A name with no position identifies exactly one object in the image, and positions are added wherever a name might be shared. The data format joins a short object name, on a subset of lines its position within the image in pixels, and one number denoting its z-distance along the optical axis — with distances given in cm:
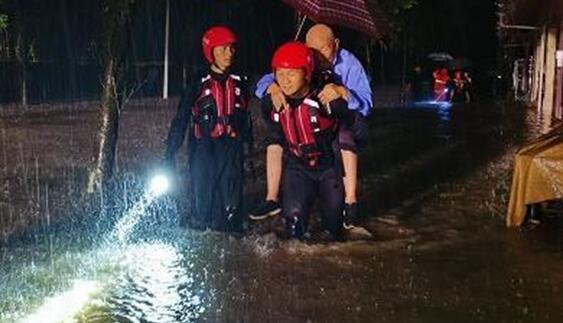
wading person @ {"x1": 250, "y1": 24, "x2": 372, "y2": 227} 723
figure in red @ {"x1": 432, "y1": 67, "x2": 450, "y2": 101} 3195
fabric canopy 729
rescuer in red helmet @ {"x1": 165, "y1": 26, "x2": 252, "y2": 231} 732
